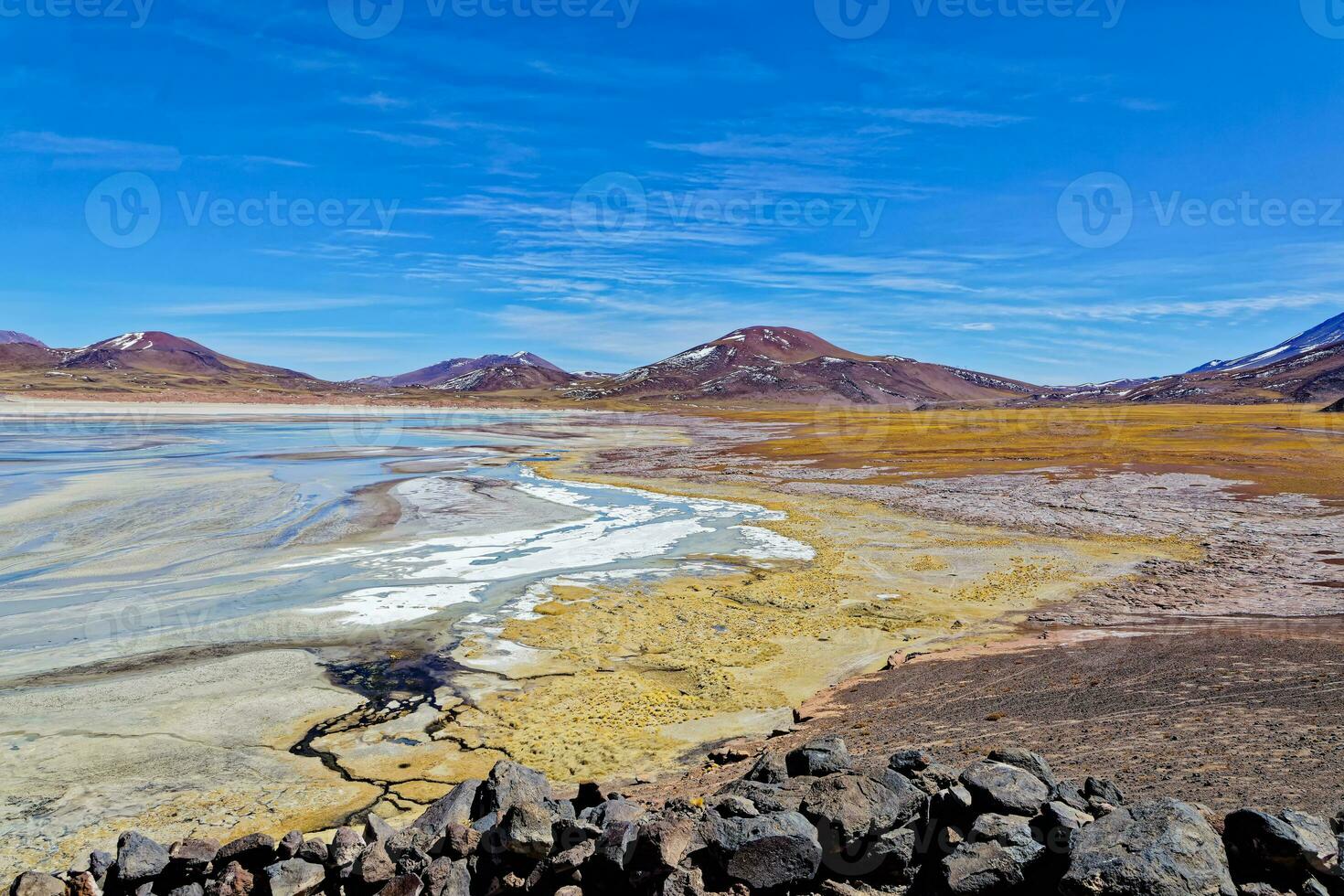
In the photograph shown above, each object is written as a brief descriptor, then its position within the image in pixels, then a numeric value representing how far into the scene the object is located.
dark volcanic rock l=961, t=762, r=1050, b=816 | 5.70
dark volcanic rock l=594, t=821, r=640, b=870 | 5.48
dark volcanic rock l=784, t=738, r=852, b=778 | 6.89
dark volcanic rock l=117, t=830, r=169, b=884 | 6.14
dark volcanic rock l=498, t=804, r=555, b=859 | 5.78
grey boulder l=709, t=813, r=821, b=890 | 5.33
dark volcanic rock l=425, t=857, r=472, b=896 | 5.73
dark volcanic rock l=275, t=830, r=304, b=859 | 6.24
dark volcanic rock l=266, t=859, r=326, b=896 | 5.86
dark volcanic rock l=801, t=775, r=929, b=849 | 5.57
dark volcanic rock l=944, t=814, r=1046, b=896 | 5.07
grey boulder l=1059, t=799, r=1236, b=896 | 4.57
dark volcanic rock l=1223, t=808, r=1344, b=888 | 4.69
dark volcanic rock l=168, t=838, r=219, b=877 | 6.20
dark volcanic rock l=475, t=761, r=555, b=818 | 6.48
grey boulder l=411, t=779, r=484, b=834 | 6.62
